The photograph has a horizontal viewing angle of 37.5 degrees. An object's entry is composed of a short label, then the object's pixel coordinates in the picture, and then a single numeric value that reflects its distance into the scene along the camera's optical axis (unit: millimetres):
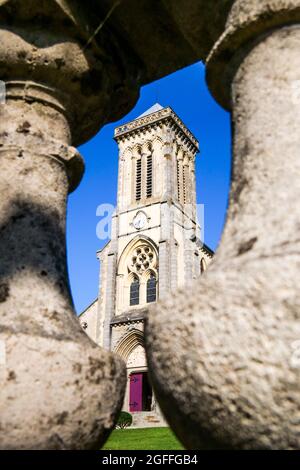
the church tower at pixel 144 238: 22531
